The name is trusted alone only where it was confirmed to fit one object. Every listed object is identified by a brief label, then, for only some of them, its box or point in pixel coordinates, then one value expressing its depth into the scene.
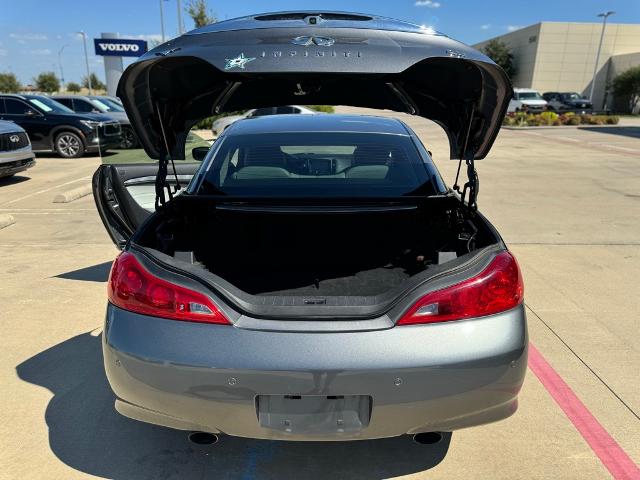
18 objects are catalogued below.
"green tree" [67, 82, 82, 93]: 80.94
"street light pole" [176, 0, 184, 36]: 26.62
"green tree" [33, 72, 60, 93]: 74.75
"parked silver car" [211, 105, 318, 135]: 16.89
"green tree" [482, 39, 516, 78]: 54.88
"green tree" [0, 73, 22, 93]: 61.12
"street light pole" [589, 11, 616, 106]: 46.38
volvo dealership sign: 19.58
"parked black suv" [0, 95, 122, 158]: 13.29
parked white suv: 34.06
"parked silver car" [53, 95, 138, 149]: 15.83
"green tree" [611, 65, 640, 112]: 42.66
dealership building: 50.56
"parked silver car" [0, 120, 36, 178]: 8.94
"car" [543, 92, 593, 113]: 35.94
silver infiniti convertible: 1.80
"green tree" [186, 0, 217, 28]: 26.39
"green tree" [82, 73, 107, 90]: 81.88
